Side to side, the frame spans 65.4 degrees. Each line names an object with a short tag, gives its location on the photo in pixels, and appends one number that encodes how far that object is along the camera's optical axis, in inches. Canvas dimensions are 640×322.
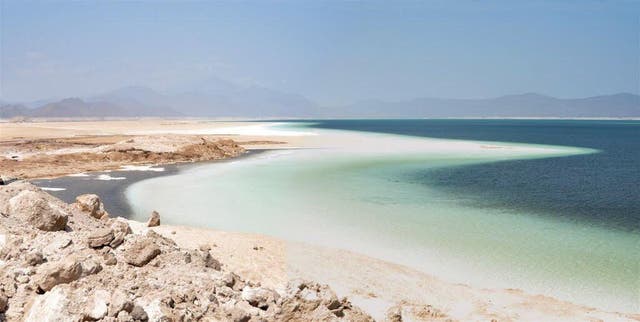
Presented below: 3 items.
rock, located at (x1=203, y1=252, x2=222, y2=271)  318.0
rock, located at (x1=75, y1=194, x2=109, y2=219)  485.4
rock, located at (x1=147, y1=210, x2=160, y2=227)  539.8
